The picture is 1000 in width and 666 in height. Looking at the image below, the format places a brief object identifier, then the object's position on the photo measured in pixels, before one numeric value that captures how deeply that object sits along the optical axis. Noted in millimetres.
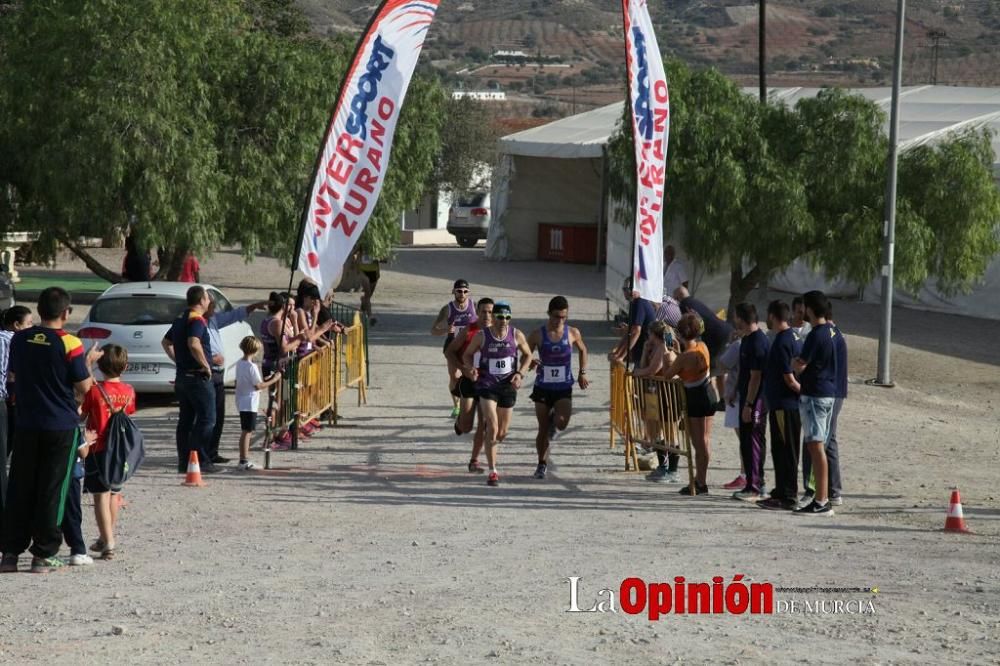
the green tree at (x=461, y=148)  66125
